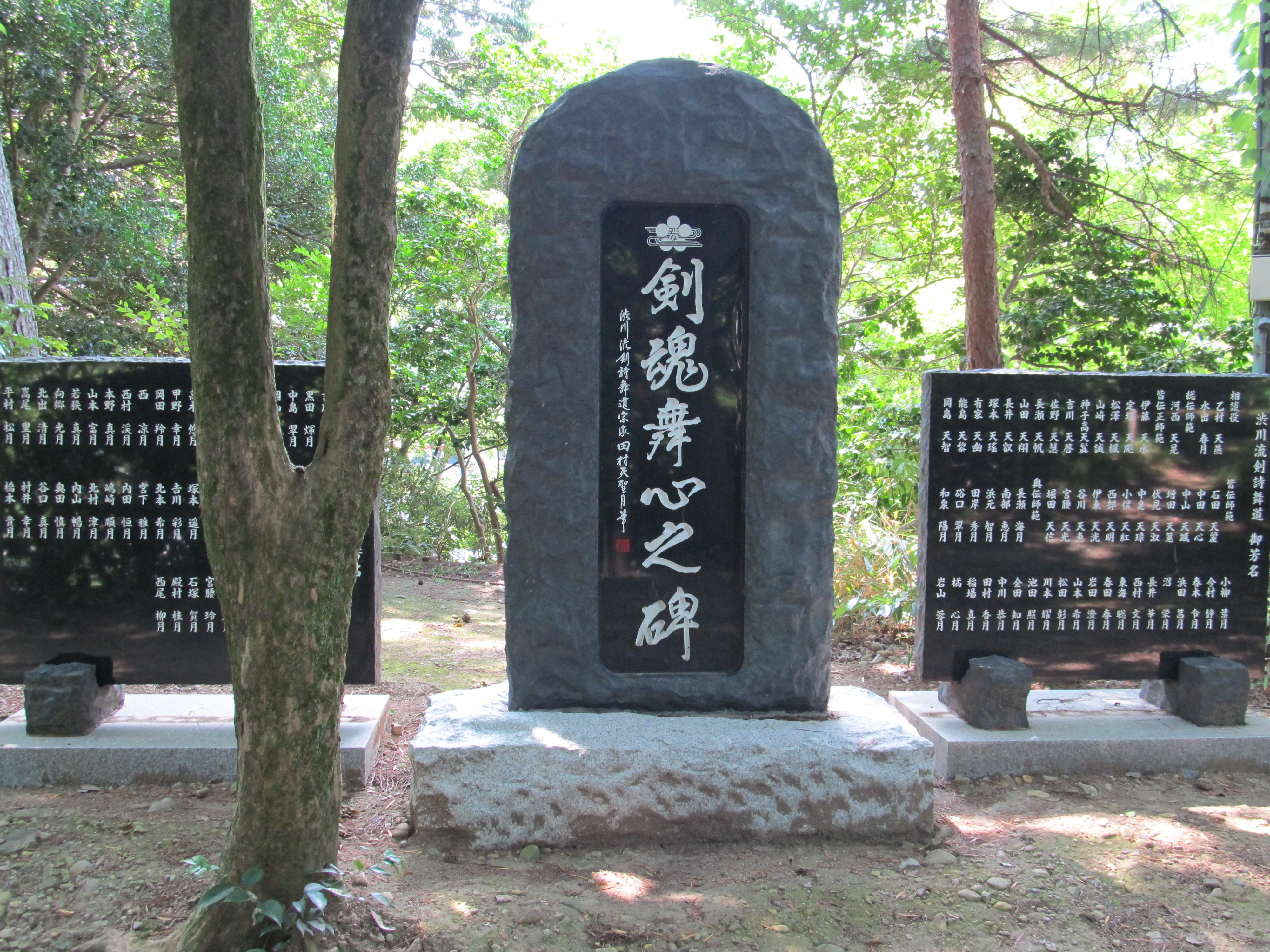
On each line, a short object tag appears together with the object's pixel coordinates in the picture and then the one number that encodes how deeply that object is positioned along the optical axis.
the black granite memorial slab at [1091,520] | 3.70
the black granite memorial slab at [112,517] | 3.47
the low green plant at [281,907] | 2.00
